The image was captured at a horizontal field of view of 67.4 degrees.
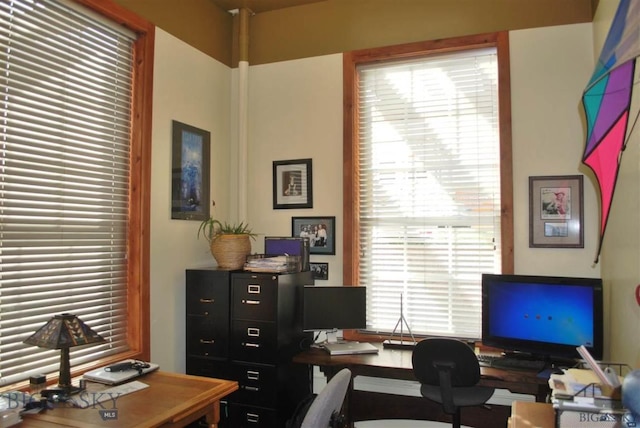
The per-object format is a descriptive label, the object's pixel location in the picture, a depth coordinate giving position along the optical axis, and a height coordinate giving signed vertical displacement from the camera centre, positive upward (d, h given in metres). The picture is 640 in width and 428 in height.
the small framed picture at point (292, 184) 3.80 +0.37
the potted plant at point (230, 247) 3.40 -0.11
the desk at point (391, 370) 2.66 -0.82
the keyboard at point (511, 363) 2.78 -0.78
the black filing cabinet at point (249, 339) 3.12 -0.72
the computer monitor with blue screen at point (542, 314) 2.74 -0.50
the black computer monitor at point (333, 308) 3.28 -0.53
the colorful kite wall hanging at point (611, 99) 0.97 +0.32
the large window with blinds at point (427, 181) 3.35 +0.36
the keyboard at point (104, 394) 2.09 -0.75
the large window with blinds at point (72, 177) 2.34 +0.30
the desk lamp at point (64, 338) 2.12 -0.48
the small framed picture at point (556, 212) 3.10 +0.13
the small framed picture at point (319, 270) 3.71 -0.30
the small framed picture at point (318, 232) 3.70 -0.01
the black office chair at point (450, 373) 2.65 -0.80
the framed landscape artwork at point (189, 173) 3.37 +0.43
